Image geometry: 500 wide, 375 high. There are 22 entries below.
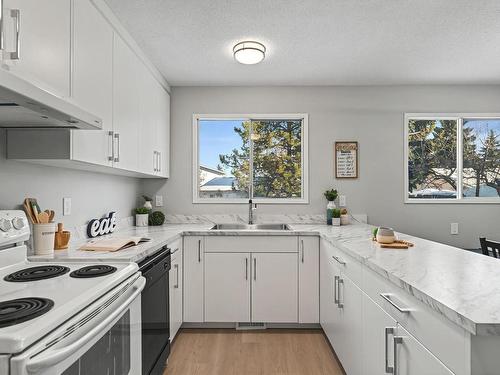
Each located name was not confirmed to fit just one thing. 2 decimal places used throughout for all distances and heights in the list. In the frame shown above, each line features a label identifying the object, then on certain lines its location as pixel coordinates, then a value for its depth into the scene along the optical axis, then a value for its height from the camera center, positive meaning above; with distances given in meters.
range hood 1.01 +0.30
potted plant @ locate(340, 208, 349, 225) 3.37 -0.28
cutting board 1.86 -0.32
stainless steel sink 3.45 -0.38
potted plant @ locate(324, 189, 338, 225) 3.36 -0.13
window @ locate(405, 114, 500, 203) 3.57 +0.35
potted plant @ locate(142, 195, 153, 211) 3.31 -0.13
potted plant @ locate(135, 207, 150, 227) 3.16 -0.26
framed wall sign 3.53 +0.33
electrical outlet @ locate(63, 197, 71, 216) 2.08 -0.11
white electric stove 0.79 -0.36
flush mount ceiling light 2.50 +1.06
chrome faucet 3.46 -0.22
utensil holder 1.66 -0.25
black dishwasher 1.79 -0.74
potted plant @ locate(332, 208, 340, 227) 3.31 -0.27
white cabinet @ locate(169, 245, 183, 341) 2.52 -0.80
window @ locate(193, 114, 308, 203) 3.63 +0.35
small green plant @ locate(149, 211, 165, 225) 3.24 -0.28
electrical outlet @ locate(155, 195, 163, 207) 3.53 -0.12
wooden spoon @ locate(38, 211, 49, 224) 1.69 -0.15
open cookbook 1.85 -0.32
